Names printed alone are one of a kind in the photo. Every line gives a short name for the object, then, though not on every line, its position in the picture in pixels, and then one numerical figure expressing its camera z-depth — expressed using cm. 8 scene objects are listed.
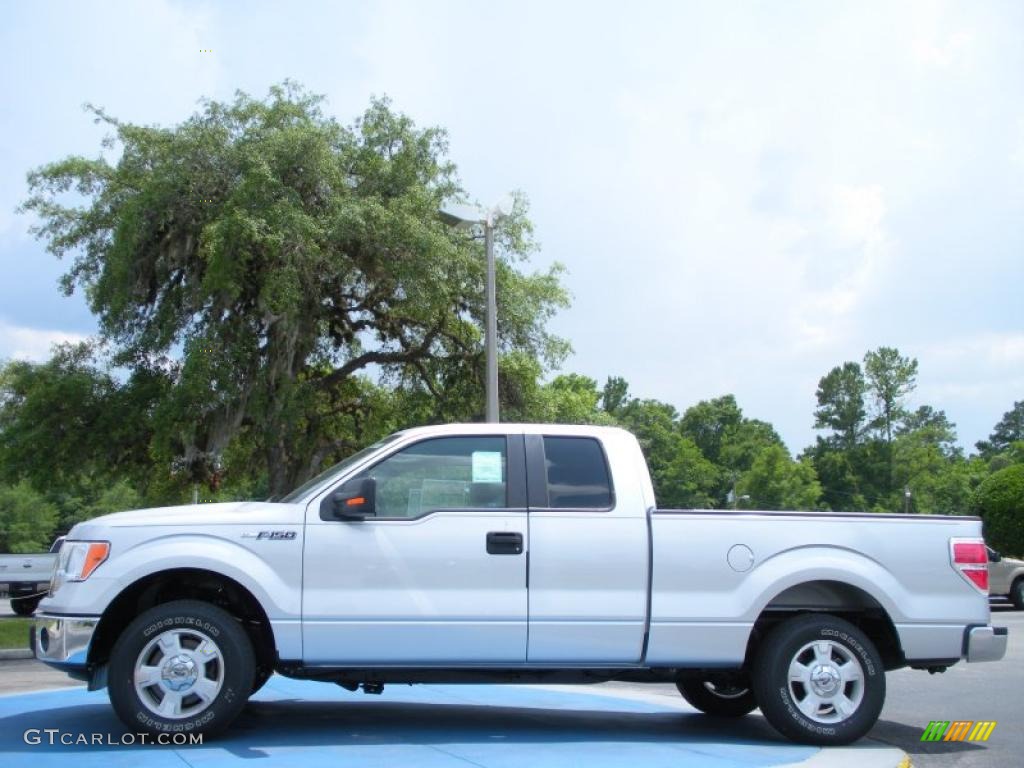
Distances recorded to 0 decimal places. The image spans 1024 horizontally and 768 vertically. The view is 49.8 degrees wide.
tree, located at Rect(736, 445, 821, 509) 8144
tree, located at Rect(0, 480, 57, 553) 7894
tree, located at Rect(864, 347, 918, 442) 8956
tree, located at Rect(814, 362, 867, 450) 9494
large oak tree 1934
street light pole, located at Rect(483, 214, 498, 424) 1530
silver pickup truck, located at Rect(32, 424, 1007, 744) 663
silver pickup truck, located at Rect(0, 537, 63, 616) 2820
